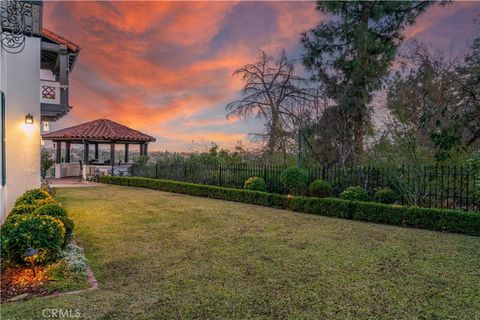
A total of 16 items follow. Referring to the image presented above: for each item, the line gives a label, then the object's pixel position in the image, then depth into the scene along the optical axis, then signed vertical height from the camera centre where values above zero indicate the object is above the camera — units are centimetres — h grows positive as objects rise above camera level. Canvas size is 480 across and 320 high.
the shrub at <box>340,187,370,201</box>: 881 -128
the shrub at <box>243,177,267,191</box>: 1107 -124
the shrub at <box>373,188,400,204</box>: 861 -128
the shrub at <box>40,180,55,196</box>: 991 -140
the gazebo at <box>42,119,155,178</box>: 1848 +83
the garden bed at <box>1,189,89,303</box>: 330 -151
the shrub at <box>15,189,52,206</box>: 522 -93
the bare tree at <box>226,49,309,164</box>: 1716 +387
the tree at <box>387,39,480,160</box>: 863 +287
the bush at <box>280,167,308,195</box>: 1002 -91
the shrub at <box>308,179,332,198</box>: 962 -121
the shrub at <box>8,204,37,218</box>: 454 -99
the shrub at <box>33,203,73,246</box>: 433 -103
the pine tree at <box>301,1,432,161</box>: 1452 +607
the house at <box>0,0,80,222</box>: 569 +98
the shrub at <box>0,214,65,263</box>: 344 -112
